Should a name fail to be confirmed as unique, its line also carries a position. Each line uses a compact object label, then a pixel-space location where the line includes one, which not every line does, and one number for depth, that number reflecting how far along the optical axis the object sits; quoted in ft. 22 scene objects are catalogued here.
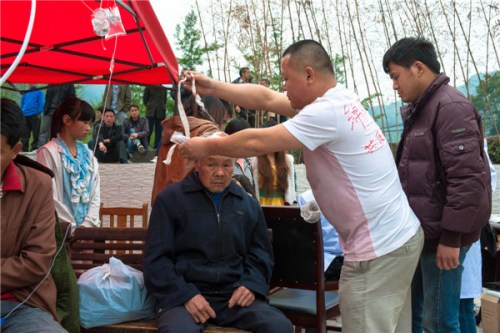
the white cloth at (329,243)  13.44
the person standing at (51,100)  26.06
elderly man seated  10.59
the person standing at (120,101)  33.00
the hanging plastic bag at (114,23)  9.22
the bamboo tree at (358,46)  27.16
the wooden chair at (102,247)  11.76
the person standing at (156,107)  31.96
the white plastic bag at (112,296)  10.71
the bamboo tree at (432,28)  27.20
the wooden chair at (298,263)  11.63
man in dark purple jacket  9.63
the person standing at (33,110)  28.07
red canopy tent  10.83
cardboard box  14.35
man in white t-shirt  8.68
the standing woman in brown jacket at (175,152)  12.82
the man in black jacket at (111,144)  29.86
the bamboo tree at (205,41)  27.84
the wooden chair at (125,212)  16.58
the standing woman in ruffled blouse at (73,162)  14.98
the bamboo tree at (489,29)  27.01
